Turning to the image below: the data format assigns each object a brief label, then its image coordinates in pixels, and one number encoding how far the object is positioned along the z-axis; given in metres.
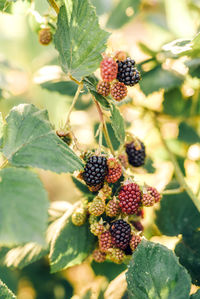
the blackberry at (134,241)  0.55
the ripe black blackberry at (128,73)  0.54
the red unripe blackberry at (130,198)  0.55
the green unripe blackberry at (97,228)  0.56
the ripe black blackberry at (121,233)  0.55
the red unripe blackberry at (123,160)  0.59
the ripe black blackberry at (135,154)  0.61
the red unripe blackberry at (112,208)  0.56
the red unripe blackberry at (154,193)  0.57
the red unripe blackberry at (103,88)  0.54
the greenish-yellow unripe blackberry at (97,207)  0.55
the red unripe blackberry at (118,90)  0.54
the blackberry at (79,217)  0.58
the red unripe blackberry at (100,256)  0.58
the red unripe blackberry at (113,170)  0.55
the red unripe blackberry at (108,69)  0.54
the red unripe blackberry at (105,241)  0.56
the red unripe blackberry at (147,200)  0.56
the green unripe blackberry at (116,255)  0.56
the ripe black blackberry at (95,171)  0.55
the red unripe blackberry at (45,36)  0.61
